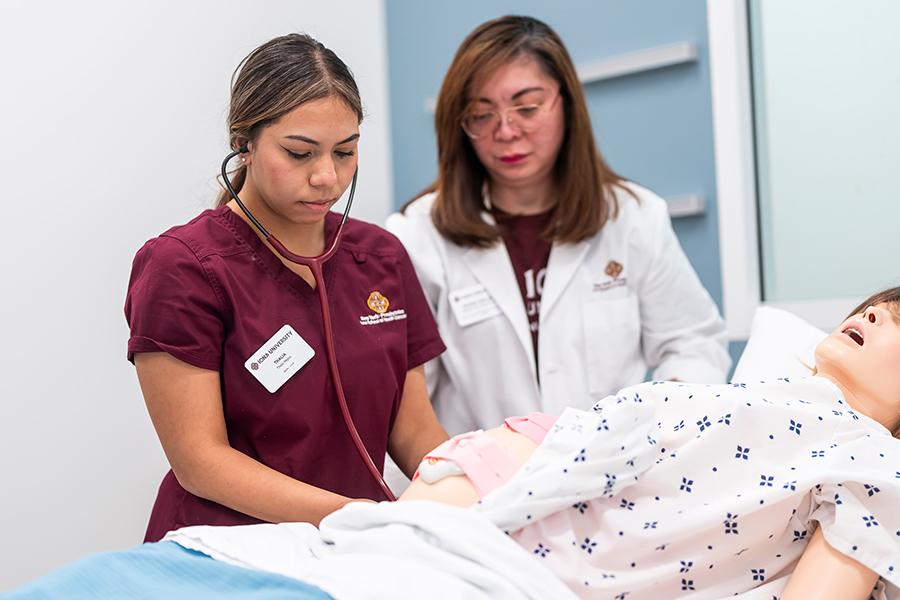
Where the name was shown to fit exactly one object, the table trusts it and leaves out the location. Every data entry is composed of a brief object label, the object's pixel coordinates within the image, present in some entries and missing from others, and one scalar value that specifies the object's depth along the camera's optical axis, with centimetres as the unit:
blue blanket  114
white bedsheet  114
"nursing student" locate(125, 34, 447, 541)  152
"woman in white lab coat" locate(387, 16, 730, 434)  225
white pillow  191
